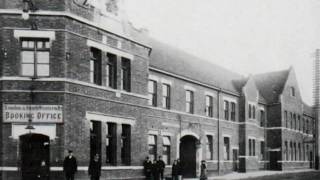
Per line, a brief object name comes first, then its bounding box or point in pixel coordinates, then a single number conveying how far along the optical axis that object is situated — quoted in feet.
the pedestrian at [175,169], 87.61
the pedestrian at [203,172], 93.70
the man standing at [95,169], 68.04
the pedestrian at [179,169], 88.30
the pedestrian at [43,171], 67.67
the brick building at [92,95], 67.05
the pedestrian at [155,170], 83.10
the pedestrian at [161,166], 84.33
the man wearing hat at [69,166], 64.59
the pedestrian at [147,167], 83.15
